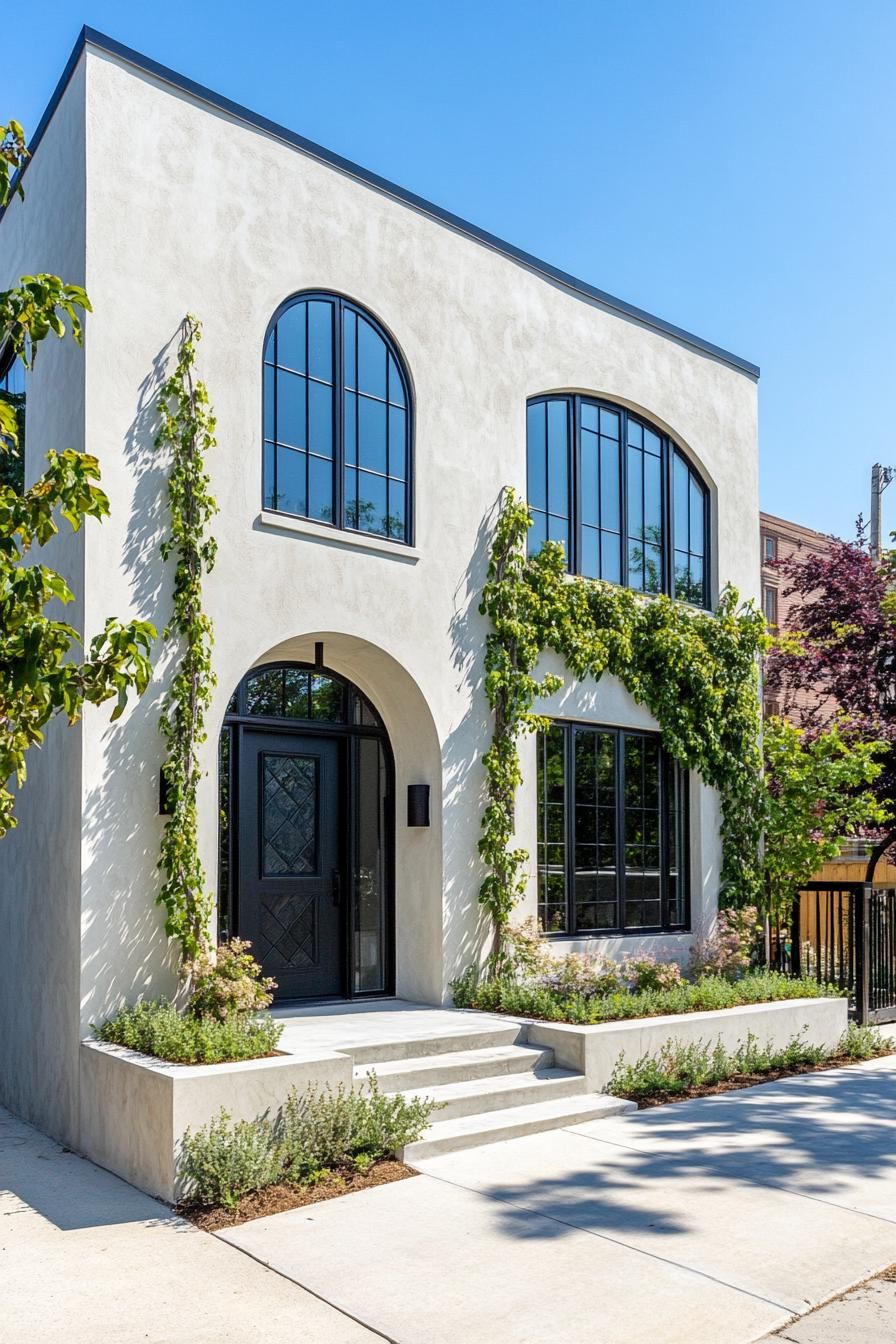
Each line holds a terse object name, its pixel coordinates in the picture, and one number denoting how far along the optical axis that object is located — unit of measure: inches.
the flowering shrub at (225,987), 300.5
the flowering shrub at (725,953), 434.0
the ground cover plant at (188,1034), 271.1
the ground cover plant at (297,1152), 243.3
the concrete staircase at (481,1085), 292.8
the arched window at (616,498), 443.2
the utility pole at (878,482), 1107.9
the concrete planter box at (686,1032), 333.7
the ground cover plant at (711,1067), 335.3
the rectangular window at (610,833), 427.5
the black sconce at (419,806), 386.3
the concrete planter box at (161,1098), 250.5
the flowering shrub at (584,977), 374.0
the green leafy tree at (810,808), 483.5
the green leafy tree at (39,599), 202.5
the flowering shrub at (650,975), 390.3
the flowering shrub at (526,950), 390.6
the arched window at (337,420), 358.3
